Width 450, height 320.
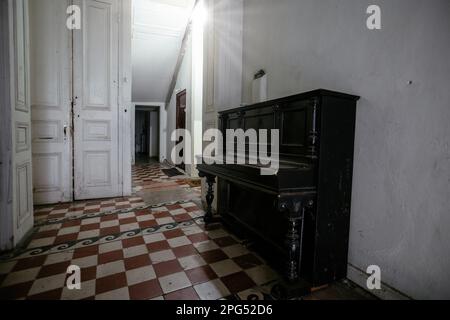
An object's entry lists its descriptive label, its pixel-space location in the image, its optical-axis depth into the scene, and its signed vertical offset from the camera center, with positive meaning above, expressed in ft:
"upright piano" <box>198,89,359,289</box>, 4.76 -0.81
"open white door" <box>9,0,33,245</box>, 6.66 +0.50
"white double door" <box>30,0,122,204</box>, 10.52 +1.82
